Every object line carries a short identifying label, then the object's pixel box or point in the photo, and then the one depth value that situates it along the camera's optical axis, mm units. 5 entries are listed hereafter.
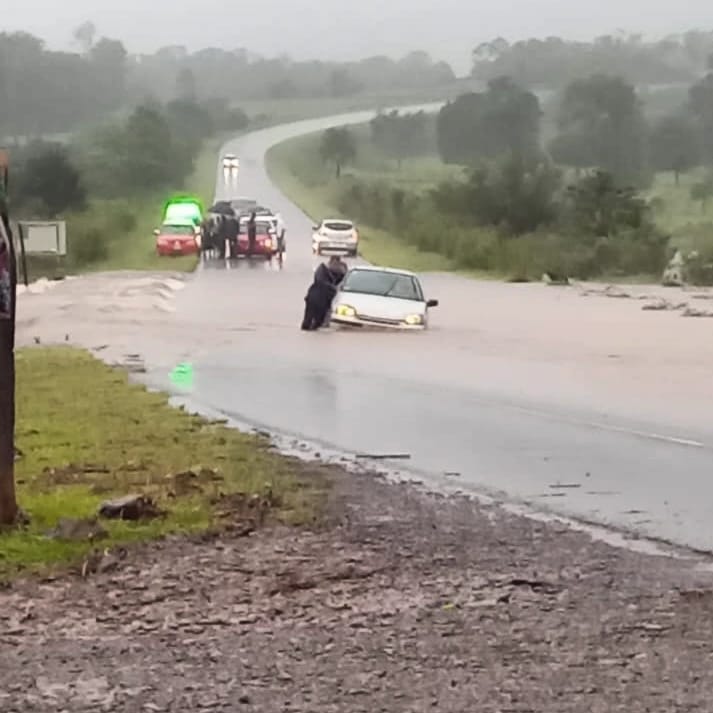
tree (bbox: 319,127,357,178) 148375
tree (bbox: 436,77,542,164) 156375
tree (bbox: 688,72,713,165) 152250
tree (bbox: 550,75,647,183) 144250
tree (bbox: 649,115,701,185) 143375
